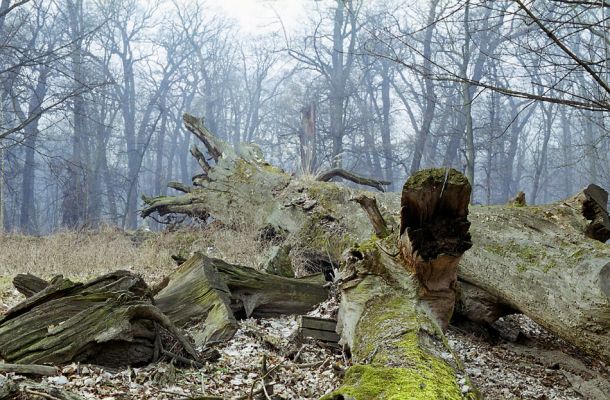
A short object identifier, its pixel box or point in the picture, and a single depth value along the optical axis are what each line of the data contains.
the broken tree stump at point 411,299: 2.51
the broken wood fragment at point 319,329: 4.56
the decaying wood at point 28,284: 4.46
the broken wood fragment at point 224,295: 4.61
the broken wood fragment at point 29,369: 2.96
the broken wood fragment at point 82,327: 3.38
